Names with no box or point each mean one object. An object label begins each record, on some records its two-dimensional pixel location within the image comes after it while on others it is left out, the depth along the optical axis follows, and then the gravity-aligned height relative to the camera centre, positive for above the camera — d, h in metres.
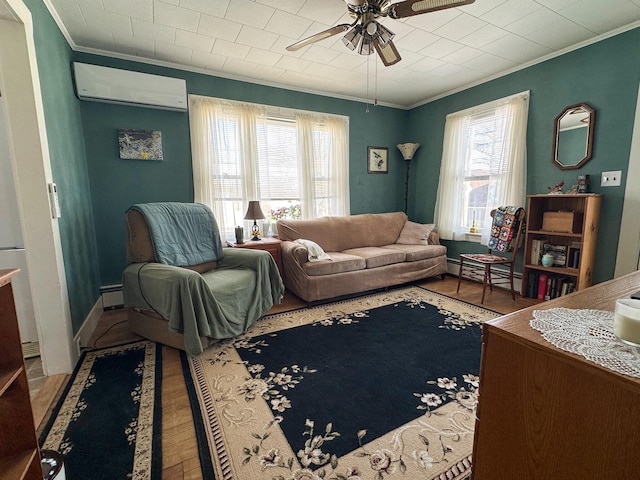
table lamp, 3.42 -0.15
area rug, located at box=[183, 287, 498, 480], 1.27 -1.12
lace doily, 0.60 -0.33
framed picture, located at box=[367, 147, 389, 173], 4.57 +0.60
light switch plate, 2.69 +0.17
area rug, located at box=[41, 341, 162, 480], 1.25 -1.11
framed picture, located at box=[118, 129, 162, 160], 3.08 +0.59
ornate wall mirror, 2.85 +0.61
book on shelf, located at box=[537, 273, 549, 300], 3.08 -0.92
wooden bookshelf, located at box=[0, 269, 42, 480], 0.96 -0.68
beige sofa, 3.10 -0.66
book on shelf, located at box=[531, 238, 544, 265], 3.11 -0.56
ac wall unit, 2.76 +1.10
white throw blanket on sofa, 3.15 -0.57
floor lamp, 4.54 +0.75
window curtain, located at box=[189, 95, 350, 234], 3.43 +0.53
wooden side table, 3.28 -0.52
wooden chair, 3.23 -0.47
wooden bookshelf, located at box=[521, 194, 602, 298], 2.73 -0.39
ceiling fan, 1.73 +1.11
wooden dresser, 0.57 -0.47
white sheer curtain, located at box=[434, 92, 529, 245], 3.36 +0.48
